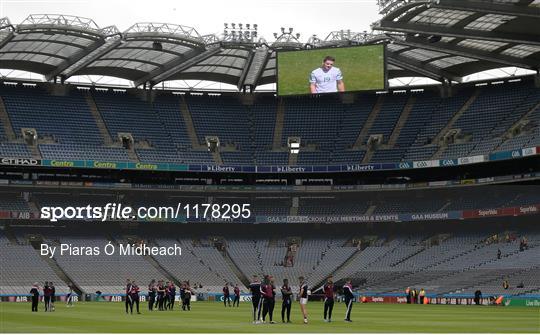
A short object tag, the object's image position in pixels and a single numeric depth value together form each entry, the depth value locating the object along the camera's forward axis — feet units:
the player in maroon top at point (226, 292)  206.36
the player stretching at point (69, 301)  196.76
